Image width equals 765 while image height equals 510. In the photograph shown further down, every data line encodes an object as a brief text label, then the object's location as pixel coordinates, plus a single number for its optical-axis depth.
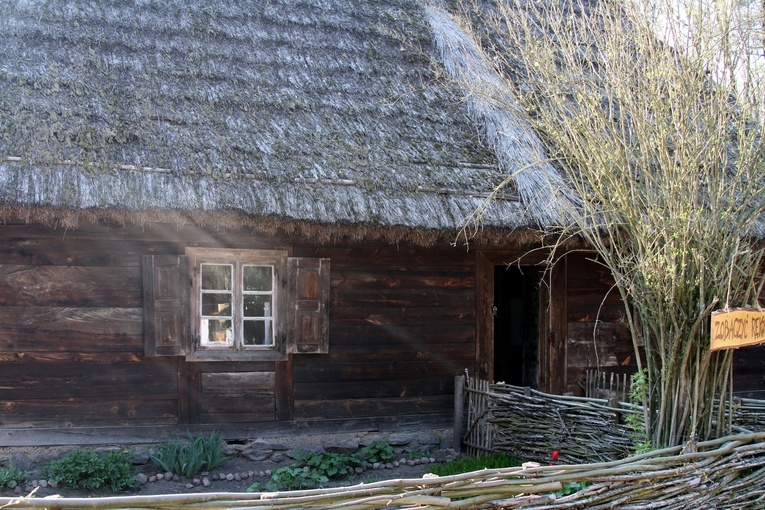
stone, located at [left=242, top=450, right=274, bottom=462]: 6.60
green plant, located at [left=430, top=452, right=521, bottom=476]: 5.97
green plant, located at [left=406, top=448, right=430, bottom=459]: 6.93
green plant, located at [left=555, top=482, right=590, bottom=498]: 3.84
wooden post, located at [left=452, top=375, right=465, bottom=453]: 7.00
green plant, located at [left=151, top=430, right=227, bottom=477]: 6.02
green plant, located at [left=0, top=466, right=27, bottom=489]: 5.54
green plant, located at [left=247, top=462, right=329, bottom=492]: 5.82
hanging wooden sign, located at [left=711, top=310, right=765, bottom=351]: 3.70
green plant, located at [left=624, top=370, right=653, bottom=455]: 4.22
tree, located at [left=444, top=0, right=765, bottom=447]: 3.89
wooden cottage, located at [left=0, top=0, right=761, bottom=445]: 5.96
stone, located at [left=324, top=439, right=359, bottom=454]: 6.84
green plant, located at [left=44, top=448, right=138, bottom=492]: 5.64
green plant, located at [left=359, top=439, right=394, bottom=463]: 6.73
